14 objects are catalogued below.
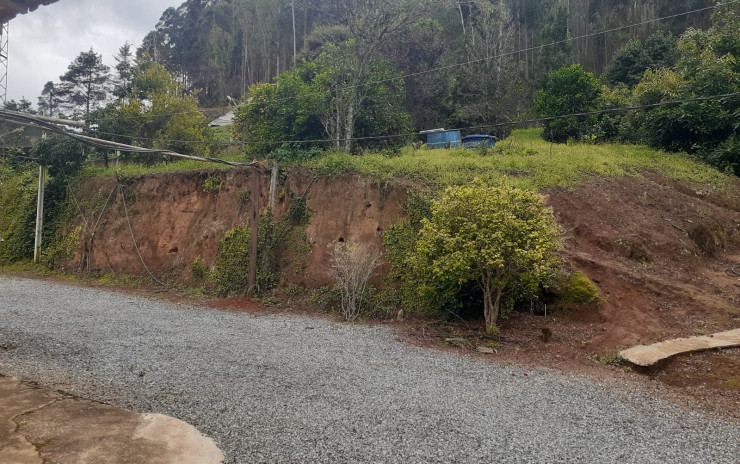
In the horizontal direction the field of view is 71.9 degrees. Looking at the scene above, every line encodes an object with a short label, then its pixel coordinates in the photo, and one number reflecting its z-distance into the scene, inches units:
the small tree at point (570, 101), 805.2
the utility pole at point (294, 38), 1704.5
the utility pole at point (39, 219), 826.8
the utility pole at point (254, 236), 581.9
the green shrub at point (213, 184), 710.5
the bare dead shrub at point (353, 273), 486.3
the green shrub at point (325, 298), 521.7
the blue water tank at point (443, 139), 794.2
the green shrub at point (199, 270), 645.3
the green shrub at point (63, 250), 797.9
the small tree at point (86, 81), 1611.7
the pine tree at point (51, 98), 1687.9
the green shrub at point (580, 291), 414.0
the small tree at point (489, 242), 370.9
